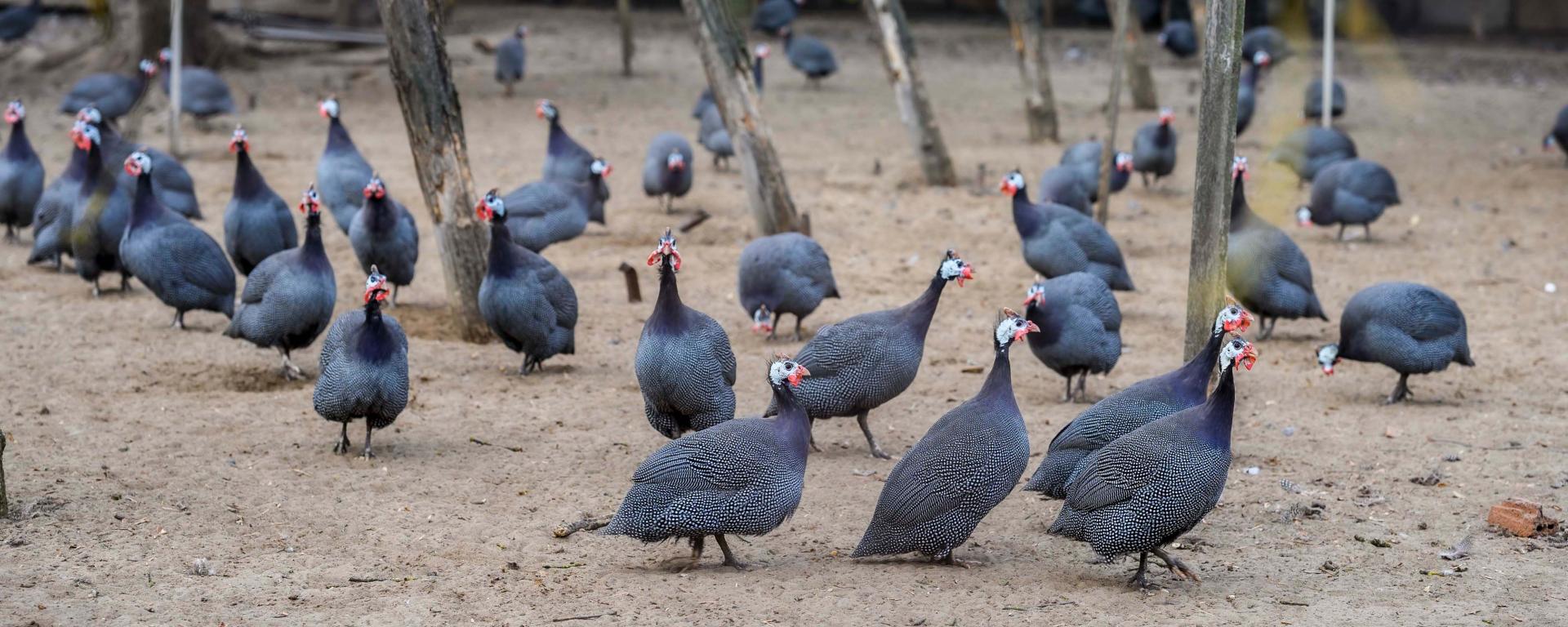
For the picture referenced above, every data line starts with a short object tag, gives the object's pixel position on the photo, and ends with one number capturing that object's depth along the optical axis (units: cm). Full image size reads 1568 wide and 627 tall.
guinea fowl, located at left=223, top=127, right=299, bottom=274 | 1808
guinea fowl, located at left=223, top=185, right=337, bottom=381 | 1484
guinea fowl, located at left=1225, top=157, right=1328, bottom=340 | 1695
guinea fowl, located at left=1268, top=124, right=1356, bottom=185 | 2453
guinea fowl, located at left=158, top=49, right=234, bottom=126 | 2881
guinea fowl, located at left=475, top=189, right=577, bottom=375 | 1524
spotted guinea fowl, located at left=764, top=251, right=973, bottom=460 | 1296
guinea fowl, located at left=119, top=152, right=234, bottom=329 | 1647
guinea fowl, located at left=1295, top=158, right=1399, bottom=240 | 2152
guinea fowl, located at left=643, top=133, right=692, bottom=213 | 2298
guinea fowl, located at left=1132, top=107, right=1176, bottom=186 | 2442
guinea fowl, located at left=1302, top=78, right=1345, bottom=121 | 3045
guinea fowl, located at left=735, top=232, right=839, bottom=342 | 1664
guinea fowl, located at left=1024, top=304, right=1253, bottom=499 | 1130
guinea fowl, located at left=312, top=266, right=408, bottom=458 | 1258
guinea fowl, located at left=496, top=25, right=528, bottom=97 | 3319
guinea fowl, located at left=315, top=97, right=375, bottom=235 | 2011
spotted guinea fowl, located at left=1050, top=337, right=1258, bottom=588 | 995
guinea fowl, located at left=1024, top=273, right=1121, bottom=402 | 1456
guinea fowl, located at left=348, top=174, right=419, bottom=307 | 1744
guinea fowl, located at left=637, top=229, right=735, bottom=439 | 1273
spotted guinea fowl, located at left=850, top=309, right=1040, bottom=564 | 1037
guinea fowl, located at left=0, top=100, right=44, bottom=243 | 2072
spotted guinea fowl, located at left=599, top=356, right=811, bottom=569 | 1025
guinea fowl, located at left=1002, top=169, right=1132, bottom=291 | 1786
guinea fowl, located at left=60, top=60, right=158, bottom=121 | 2937
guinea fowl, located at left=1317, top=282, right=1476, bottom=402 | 1461
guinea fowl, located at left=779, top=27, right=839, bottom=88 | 3544
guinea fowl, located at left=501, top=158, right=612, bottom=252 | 1961
